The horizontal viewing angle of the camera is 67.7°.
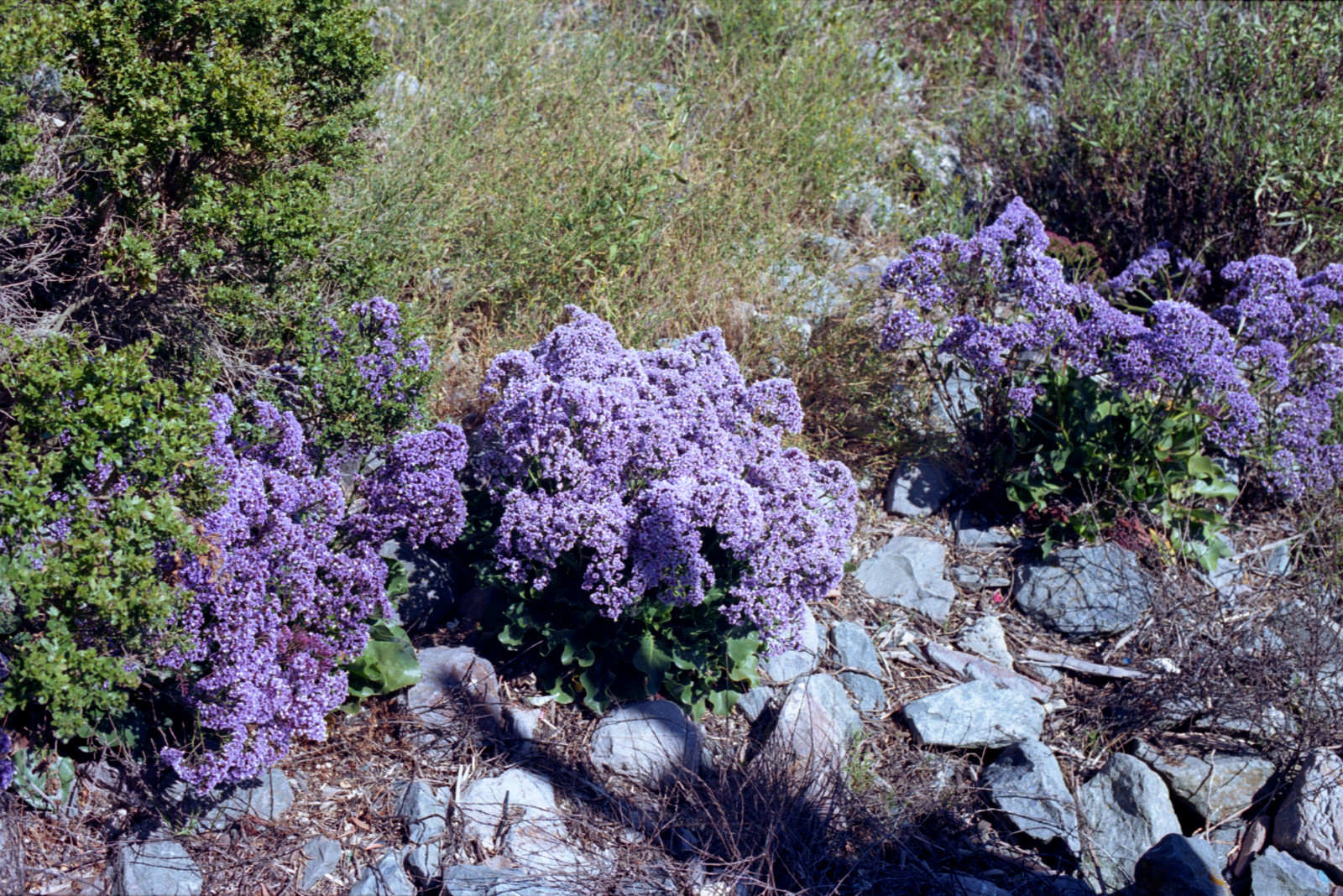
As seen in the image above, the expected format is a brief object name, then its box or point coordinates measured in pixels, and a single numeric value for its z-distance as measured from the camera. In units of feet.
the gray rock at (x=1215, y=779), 12.83
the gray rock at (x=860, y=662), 13.70
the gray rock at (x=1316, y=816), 11.80
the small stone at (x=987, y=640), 14.80
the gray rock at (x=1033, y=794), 11.91
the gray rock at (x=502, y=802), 10.63
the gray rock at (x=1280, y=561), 16.25
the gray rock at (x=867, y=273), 19.45
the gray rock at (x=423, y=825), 10.14
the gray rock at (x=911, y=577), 15.35
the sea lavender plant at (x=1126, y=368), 14.71
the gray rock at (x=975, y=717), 13.05
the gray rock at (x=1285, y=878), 11.48
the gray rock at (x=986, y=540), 16.19
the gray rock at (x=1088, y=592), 14.96
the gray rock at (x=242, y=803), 9.98
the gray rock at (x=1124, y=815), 11.85
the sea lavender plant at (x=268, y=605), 9.29
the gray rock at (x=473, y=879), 9.62
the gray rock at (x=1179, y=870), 10.72
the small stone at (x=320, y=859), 9.96
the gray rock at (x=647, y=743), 11.34
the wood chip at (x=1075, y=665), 14.35
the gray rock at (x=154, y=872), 9.21
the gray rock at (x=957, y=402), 16.37
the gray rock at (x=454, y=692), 11.69
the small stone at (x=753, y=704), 12.79
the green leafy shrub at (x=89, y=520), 8.44
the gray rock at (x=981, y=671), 14.19
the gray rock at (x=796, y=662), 13.53
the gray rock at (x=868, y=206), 21.70
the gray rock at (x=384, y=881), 9.86
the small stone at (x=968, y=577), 15.75
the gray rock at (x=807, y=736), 11.61
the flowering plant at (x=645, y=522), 10.98
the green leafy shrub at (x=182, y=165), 11.42
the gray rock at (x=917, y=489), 16.58
